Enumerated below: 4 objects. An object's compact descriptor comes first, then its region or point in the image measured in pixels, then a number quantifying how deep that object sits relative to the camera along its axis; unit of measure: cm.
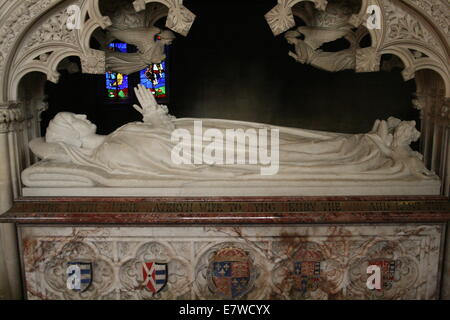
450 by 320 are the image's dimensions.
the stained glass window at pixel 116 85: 732
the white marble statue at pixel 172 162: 383
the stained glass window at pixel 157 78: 728
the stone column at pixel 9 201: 382
